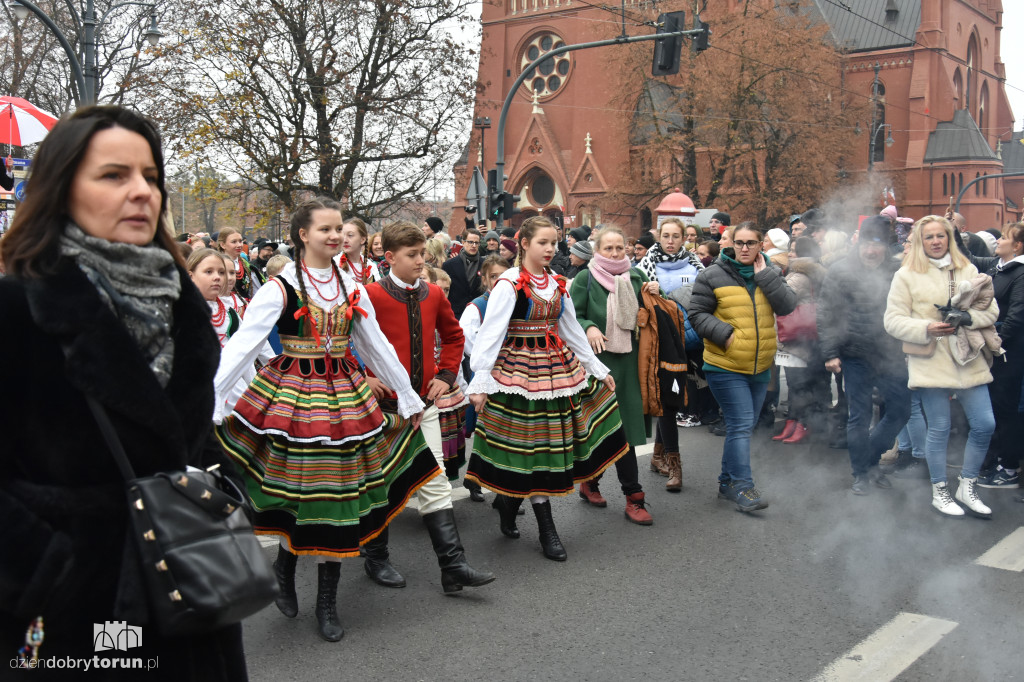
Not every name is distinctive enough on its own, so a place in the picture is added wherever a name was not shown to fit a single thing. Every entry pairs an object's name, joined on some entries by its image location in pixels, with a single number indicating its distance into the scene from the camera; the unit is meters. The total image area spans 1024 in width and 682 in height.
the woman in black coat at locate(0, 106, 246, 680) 1.95
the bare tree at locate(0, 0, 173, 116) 25.23
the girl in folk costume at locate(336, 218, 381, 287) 6.85
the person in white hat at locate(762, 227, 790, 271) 11.06
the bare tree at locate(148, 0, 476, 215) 20.42
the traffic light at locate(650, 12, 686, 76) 16.69
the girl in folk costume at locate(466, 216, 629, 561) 5.54
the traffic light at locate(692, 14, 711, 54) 16.58
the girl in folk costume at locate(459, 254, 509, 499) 7.07
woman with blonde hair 6.56
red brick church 44.97
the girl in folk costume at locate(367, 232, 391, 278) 9.95
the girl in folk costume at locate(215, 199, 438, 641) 4.29
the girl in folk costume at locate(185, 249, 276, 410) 5.96
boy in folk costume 5.29
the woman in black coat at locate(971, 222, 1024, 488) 7.24
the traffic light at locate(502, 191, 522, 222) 18.97
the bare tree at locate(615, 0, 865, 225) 34.00
